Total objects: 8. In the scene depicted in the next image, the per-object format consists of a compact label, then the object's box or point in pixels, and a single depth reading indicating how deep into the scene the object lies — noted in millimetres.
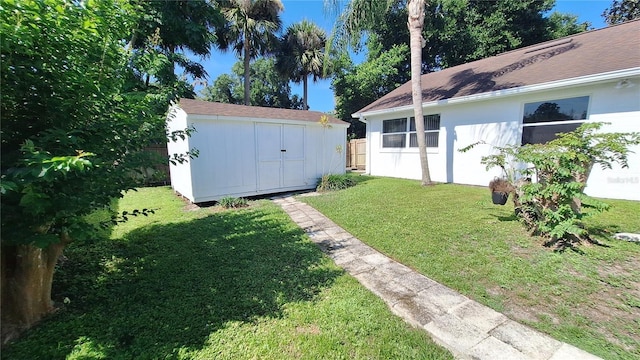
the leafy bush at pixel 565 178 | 3283
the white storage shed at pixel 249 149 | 6543
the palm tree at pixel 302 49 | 17328
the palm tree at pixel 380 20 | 7391
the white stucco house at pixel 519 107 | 5637
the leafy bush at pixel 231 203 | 6410
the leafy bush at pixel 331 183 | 8477
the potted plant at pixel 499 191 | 5259
